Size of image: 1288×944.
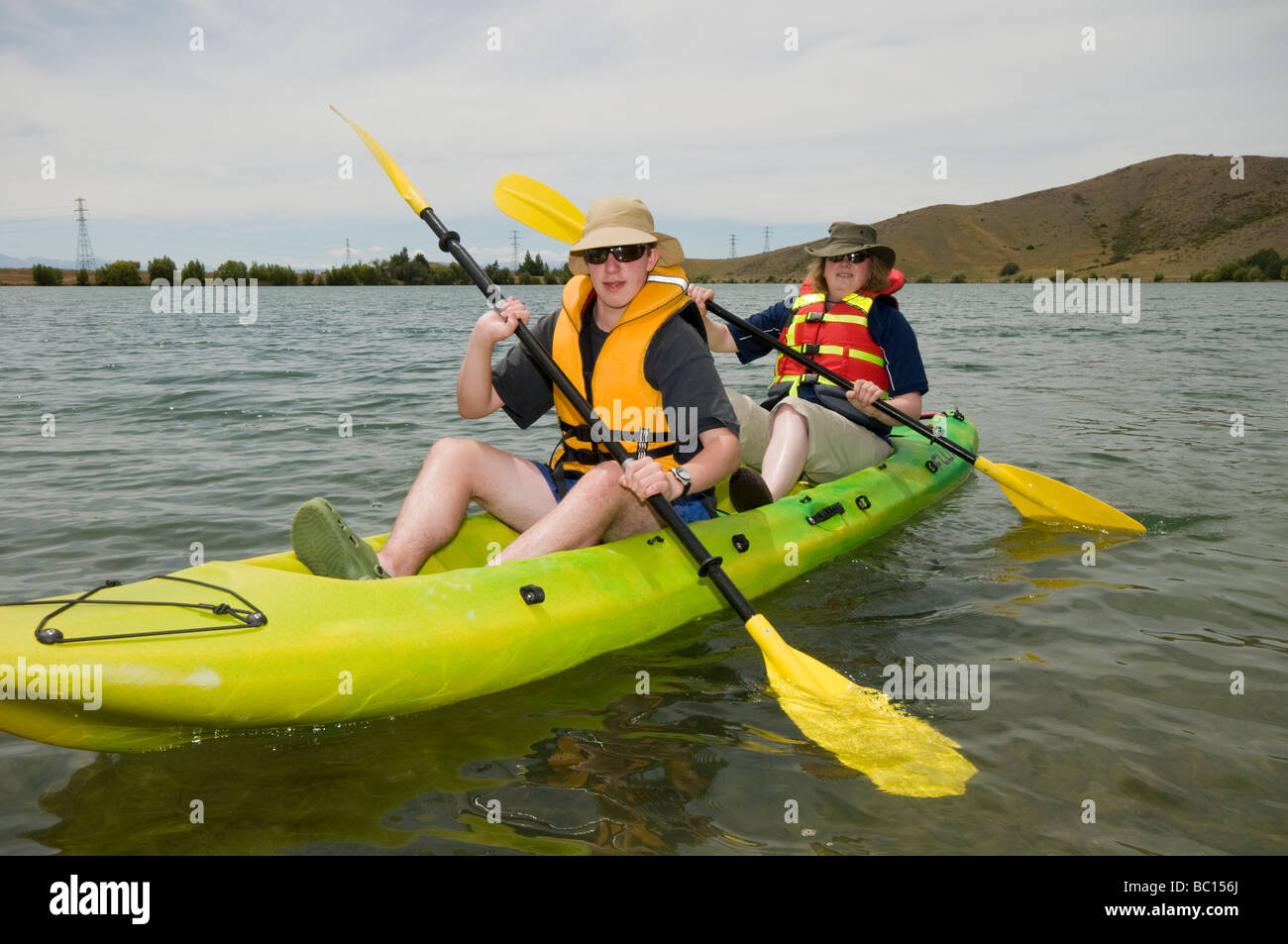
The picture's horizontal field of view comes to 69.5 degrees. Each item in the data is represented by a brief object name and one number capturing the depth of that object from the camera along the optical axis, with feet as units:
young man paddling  11.85
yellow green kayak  8.62
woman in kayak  17.76
